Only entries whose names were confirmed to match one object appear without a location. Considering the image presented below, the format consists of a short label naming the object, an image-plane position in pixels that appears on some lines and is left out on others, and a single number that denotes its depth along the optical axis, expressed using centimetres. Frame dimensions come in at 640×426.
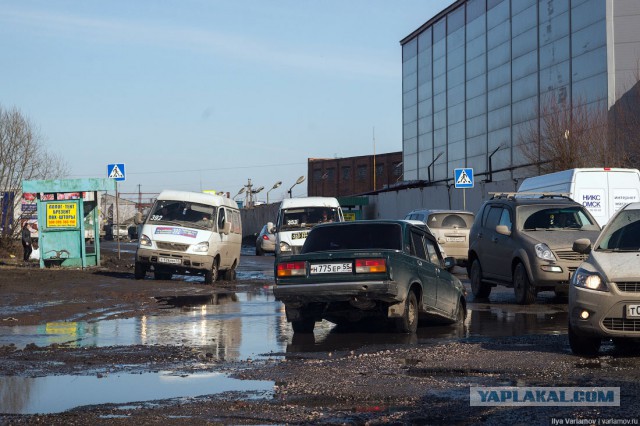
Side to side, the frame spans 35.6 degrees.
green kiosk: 2941
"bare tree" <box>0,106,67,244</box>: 4078
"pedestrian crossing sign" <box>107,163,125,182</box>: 3253
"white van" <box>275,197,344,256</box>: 2608
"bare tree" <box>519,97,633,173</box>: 3950
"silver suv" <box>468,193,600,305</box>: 1702
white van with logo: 2238
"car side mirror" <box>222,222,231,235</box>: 2588
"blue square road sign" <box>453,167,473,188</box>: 3669
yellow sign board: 2939
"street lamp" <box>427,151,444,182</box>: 6981
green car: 1227
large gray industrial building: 4697
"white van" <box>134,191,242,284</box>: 2461
